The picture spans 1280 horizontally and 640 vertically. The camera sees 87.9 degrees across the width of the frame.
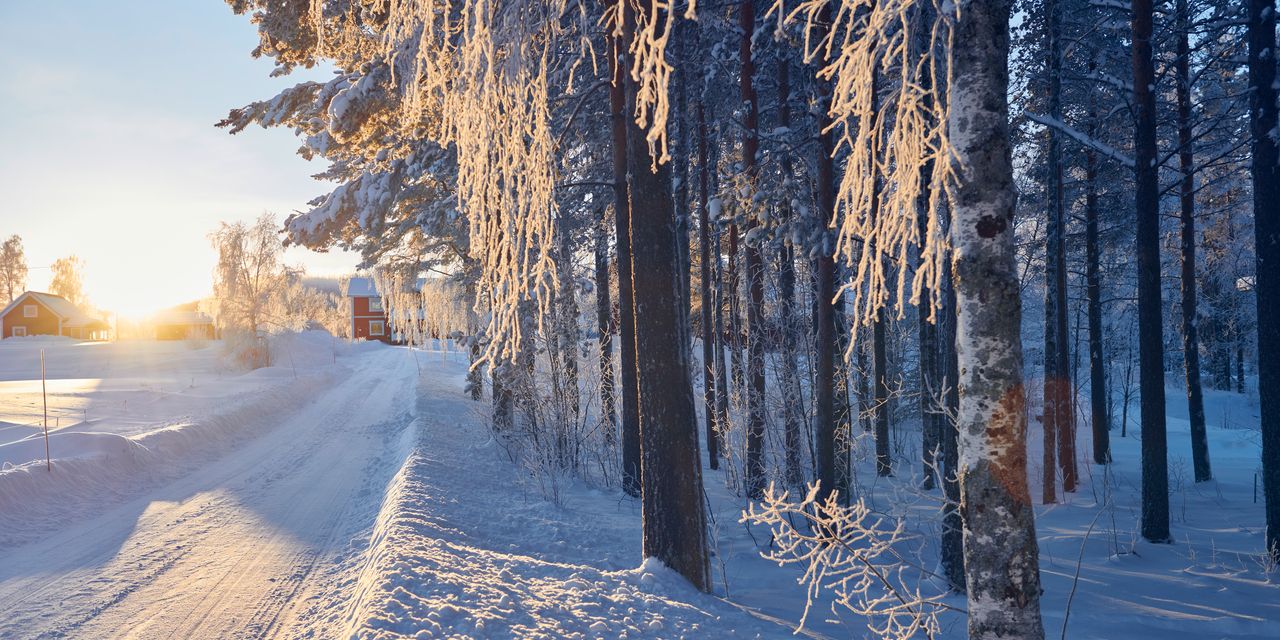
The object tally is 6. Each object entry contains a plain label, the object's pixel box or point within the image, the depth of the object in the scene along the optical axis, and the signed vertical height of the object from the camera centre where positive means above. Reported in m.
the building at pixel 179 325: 64.62 +1.12
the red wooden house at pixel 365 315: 69.12 +1.72
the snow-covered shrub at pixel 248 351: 34.62 -0.86
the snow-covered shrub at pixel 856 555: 3.66 -2.75
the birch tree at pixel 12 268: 65.62 +7.29
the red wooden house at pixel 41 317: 56.25 +2.06
